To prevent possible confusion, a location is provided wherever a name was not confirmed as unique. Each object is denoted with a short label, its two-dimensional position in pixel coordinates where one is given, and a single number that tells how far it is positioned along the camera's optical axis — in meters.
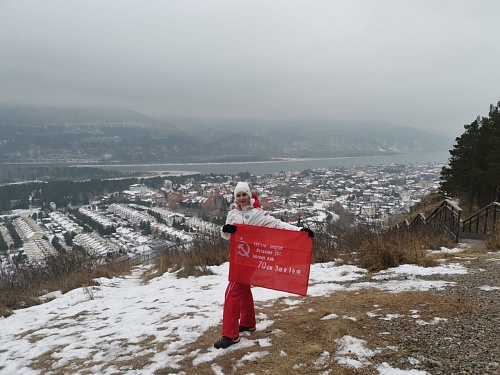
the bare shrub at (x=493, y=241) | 7.52
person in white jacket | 3.50
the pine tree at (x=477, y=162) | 18.02
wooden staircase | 9.47
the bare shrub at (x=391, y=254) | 6.56
